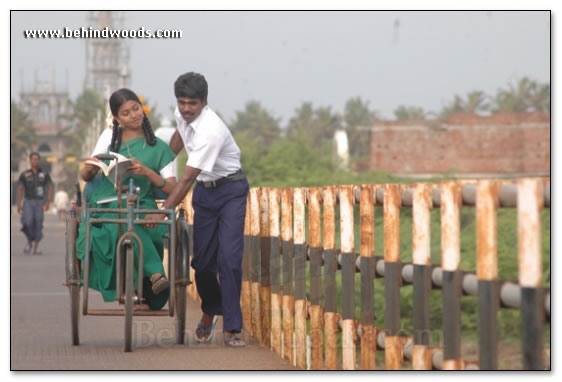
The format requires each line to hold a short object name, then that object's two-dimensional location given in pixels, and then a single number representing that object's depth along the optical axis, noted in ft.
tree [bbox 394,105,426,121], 586.04
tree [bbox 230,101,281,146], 576.20
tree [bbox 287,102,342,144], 561.02
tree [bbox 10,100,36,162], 450.30
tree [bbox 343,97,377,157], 571.93
